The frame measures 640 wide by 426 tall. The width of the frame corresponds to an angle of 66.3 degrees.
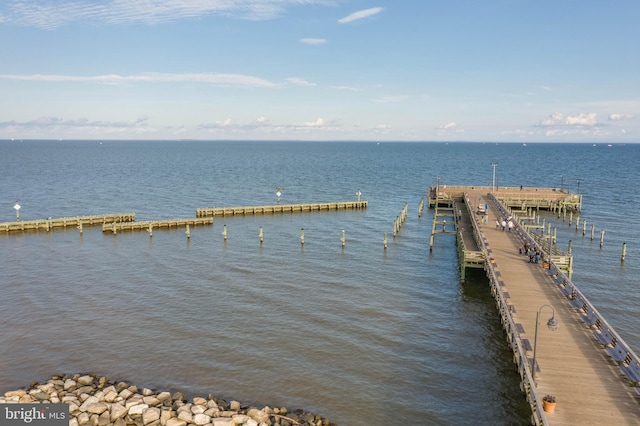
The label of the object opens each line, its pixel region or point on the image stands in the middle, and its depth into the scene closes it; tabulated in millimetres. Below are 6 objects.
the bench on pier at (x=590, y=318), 27578
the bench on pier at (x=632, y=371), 21391
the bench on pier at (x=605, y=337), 24850
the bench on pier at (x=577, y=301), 30166
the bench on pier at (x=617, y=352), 23138
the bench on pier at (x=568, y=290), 32219
